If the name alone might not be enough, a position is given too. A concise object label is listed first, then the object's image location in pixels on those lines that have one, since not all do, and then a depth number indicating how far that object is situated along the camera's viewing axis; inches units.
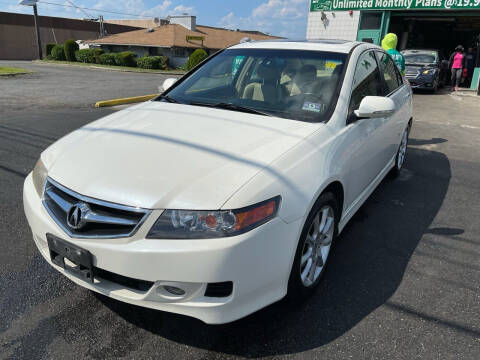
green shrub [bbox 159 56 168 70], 1268.9
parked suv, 562.6
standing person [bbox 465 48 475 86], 714.2
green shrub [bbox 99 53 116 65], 1295.5
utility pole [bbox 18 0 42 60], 1485.0
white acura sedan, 73.8
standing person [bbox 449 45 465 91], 613.5
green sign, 626.2
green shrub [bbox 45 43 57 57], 1648.5
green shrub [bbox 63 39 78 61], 1469.0
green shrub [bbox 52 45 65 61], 1509.6
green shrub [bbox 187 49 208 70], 991.4
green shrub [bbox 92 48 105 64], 1358.3
